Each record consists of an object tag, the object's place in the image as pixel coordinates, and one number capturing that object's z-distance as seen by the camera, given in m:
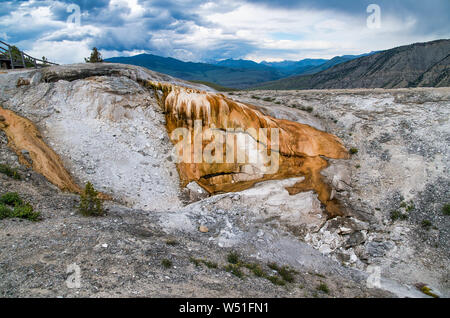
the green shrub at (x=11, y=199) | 10.28
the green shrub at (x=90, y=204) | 11.09
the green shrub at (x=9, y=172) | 11.91
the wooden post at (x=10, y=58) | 24.10
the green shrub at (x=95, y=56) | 31.88
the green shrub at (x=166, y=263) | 8.49
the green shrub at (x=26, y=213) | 9.78
